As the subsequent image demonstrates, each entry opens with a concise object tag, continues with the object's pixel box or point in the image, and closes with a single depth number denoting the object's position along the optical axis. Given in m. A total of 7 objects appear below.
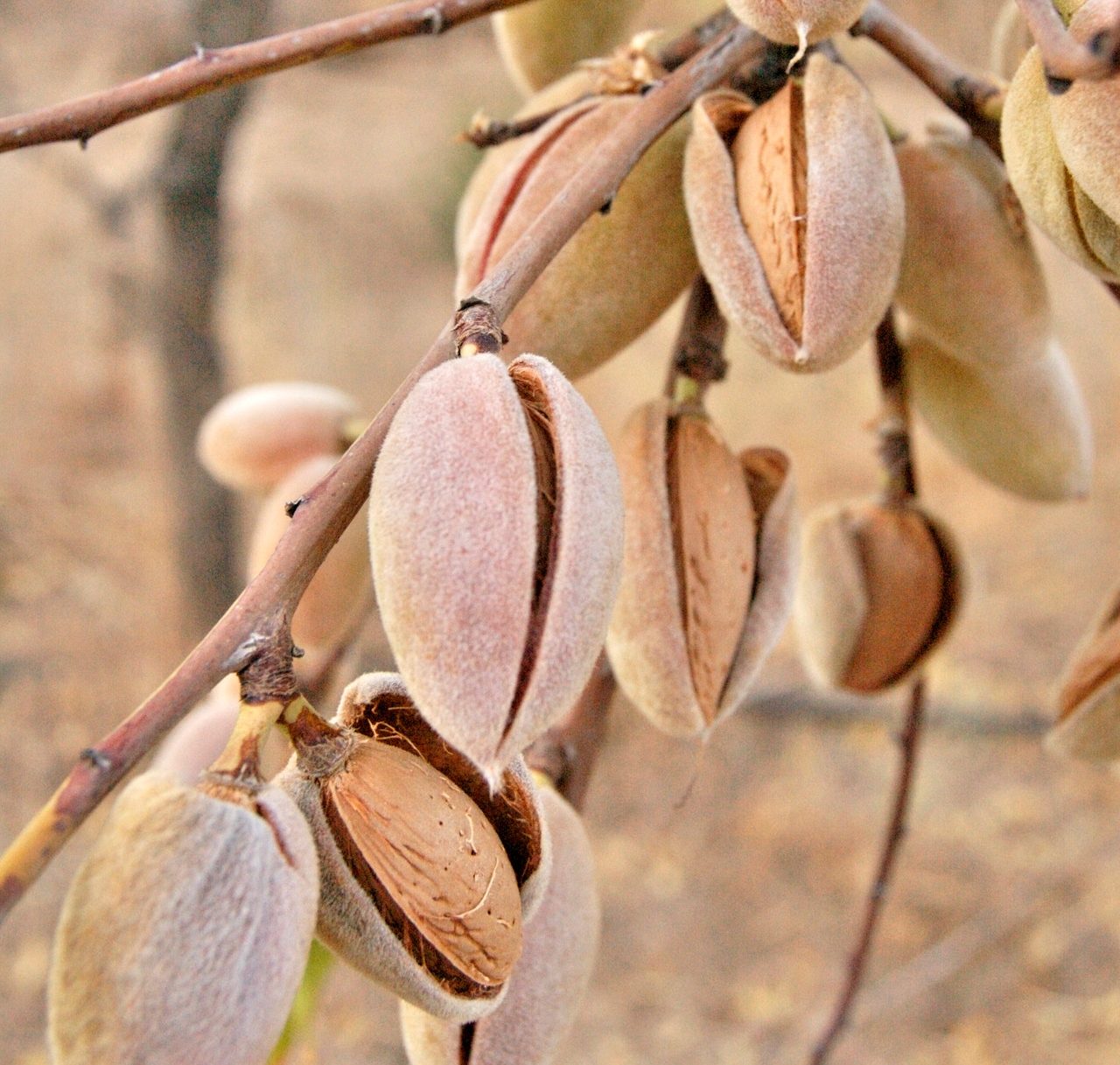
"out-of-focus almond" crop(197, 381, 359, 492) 0.44
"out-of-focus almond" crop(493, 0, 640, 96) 0.36
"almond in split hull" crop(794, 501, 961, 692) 0.38
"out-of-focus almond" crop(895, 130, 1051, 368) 0.33
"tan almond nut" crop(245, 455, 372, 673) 0.38
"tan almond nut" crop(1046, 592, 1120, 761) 0.35
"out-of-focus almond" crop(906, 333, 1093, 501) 0.36
